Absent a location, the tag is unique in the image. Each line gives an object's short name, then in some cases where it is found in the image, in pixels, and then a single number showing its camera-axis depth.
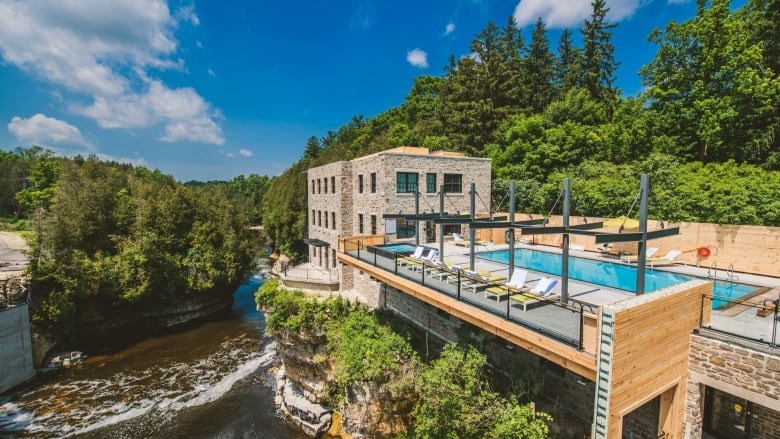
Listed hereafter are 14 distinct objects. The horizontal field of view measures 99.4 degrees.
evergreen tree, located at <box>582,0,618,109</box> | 33.75
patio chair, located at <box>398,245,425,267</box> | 12.28
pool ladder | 11.77
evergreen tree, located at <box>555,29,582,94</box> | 34.31
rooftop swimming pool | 10.44
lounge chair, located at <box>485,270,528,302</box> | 8.79
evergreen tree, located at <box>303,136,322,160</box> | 64.15
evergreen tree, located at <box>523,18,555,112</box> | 35.34
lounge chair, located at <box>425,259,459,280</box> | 10.44
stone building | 20.02
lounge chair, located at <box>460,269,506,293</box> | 9.33
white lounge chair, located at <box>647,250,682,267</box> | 13.10
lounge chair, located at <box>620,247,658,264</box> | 13.84
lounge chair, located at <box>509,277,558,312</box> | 7.87
